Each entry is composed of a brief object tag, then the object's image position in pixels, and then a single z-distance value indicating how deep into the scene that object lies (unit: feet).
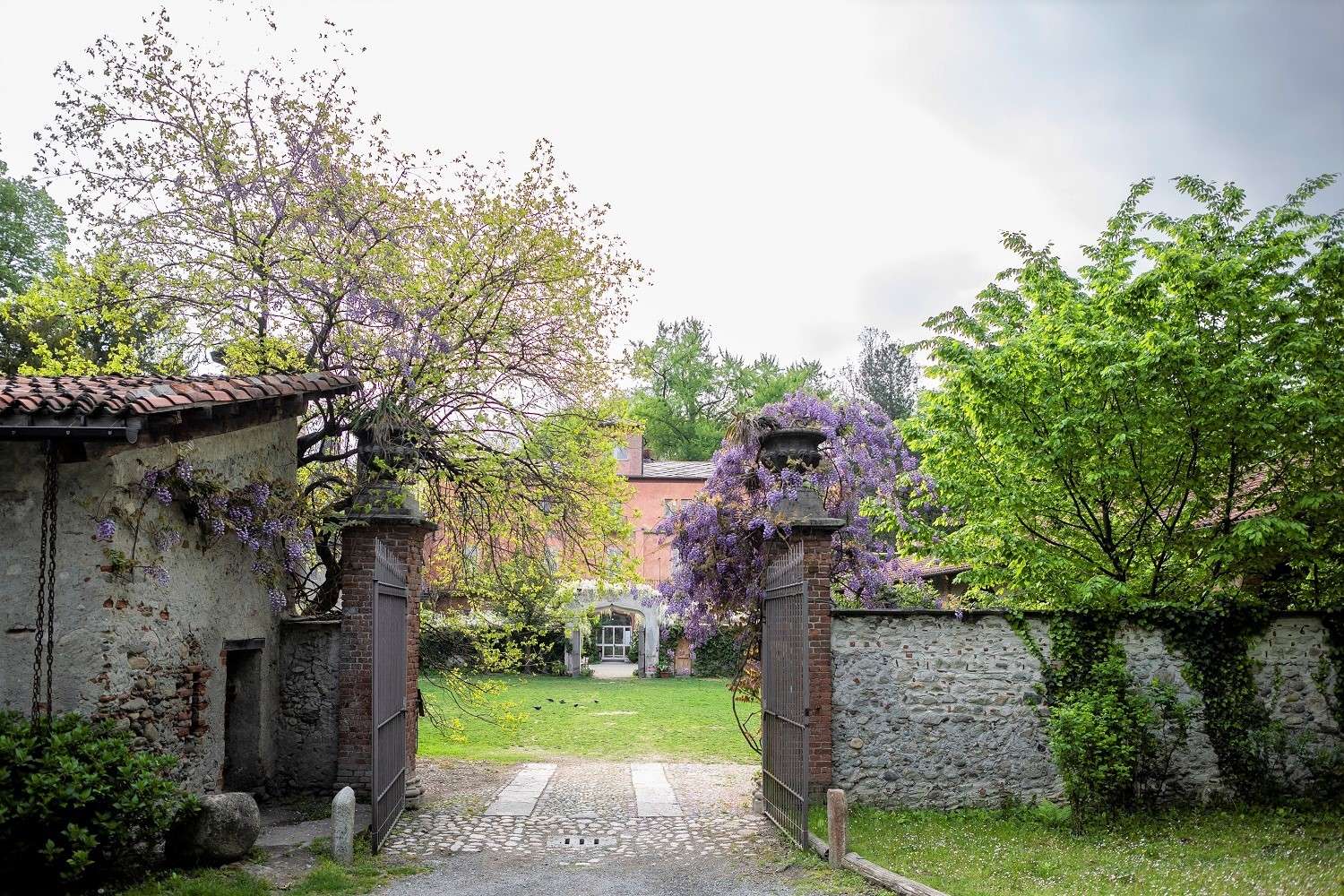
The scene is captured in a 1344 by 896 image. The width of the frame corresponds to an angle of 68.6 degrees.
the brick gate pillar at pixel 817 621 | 32.27
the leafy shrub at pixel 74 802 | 19.93
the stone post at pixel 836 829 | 26.12
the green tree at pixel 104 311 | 35.14
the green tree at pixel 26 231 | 85.56
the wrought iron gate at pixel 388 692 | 27.91
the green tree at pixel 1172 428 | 32.81
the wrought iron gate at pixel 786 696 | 28.66
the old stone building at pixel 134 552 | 22.45
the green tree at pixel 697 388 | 146.72
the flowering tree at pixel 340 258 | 35.63
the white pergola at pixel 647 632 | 106.52
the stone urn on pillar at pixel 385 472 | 33.81
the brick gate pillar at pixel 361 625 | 32.78
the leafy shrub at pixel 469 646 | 41.75
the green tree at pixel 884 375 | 156.15
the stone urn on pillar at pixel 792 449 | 38.83
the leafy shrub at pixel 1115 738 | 30.04
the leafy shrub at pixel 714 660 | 107.76
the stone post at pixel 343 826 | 25.96
